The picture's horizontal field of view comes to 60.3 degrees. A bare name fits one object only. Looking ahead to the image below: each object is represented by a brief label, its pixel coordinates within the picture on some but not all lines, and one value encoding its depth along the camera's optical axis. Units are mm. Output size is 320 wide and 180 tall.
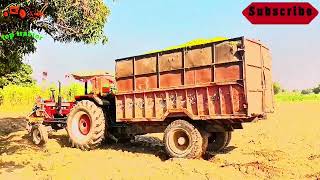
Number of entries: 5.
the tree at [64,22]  5774
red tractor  8583
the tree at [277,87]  43917
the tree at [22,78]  26207
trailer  6467
